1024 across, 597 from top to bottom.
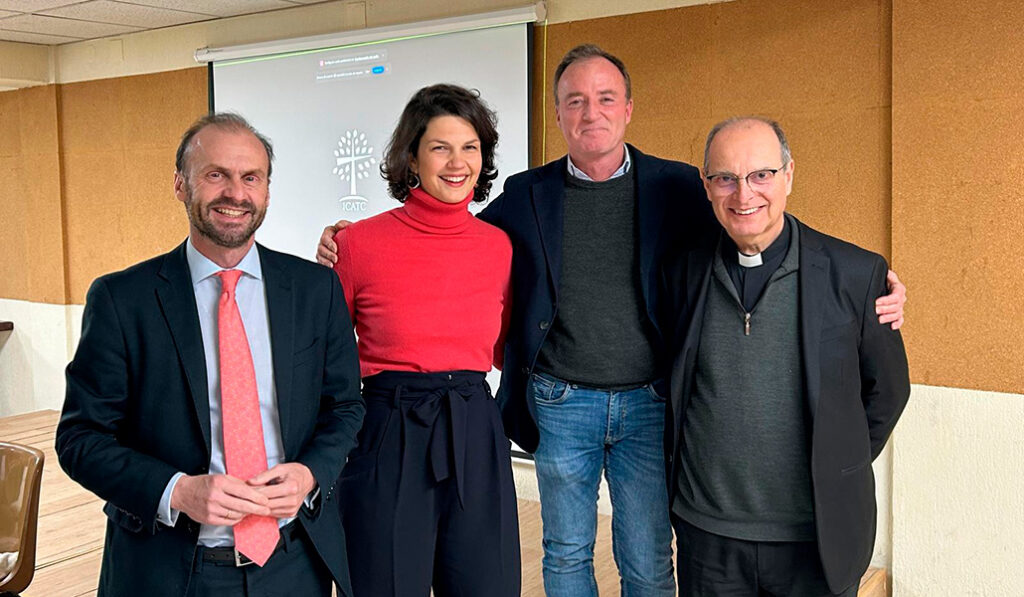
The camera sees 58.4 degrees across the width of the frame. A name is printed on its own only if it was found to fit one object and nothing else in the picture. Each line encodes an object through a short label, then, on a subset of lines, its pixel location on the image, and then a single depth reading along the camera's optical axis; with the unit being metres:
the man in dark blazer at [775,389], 2.03
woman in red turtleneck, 2.13
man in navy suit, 1.74
